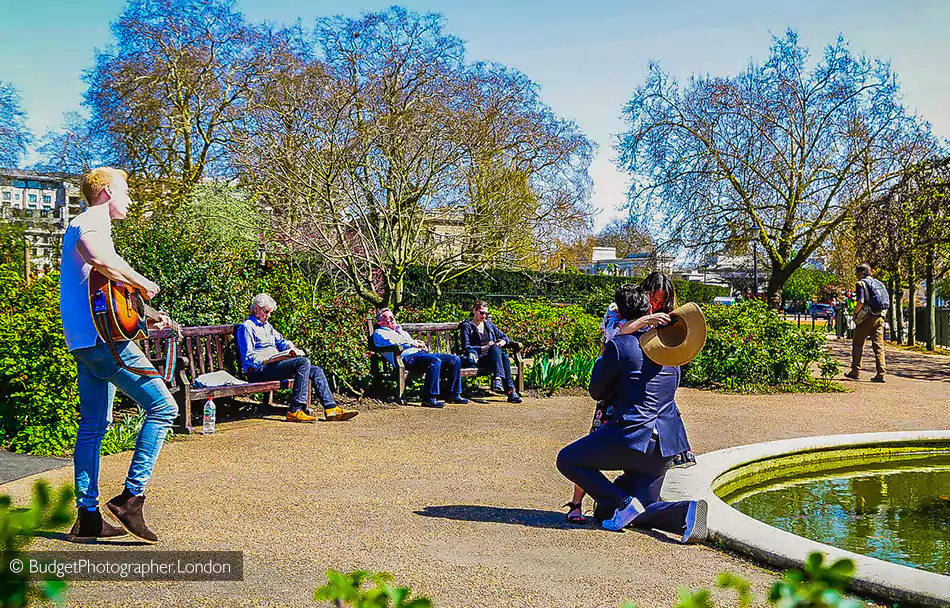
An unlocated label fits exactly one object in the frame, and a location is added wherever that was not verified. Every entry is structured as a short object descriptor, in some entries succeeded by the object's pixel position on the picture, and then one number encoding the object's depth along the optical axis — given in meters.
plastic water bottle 7.53
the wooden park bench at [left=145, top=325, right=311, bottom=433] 7.60
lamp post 25.27
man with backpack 13.27
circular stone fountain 4.06
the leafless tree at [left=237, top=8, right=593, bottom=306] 15.34
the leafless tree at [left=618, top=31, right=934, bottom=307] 24.14
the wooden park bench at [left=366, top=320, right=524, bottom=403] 9.79
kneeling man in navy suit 4.65
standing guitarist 4.13
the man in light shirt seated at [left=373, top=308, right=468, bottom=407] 9.72
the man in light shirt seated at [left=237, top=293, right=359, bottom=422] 8.46
